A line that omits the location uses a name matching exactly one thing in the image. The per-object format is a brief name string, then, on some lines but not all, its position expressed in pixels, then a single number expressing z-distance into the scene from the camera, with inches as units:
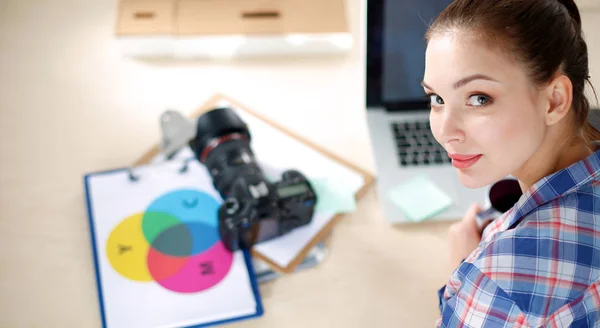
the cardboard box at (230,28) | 47.4
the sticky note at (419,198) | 38.2
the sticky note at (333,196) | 38.8
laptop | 39.4
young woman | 23.8
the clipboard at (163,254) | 33.7
